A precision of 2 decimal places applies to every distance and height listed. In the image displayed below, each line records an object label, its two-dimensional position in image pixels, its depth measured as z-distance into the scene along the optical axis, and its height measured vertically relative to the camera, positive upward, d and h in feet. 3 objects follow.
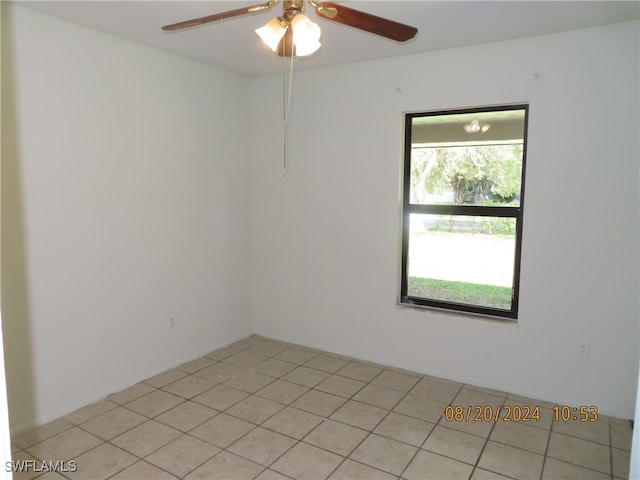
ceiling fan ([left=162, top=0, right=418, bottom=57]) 5.91 +2.24
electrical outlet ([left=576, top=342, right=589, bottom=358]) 9.51 -3.35
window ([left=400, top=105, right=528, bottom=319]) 10.43 -0.44
